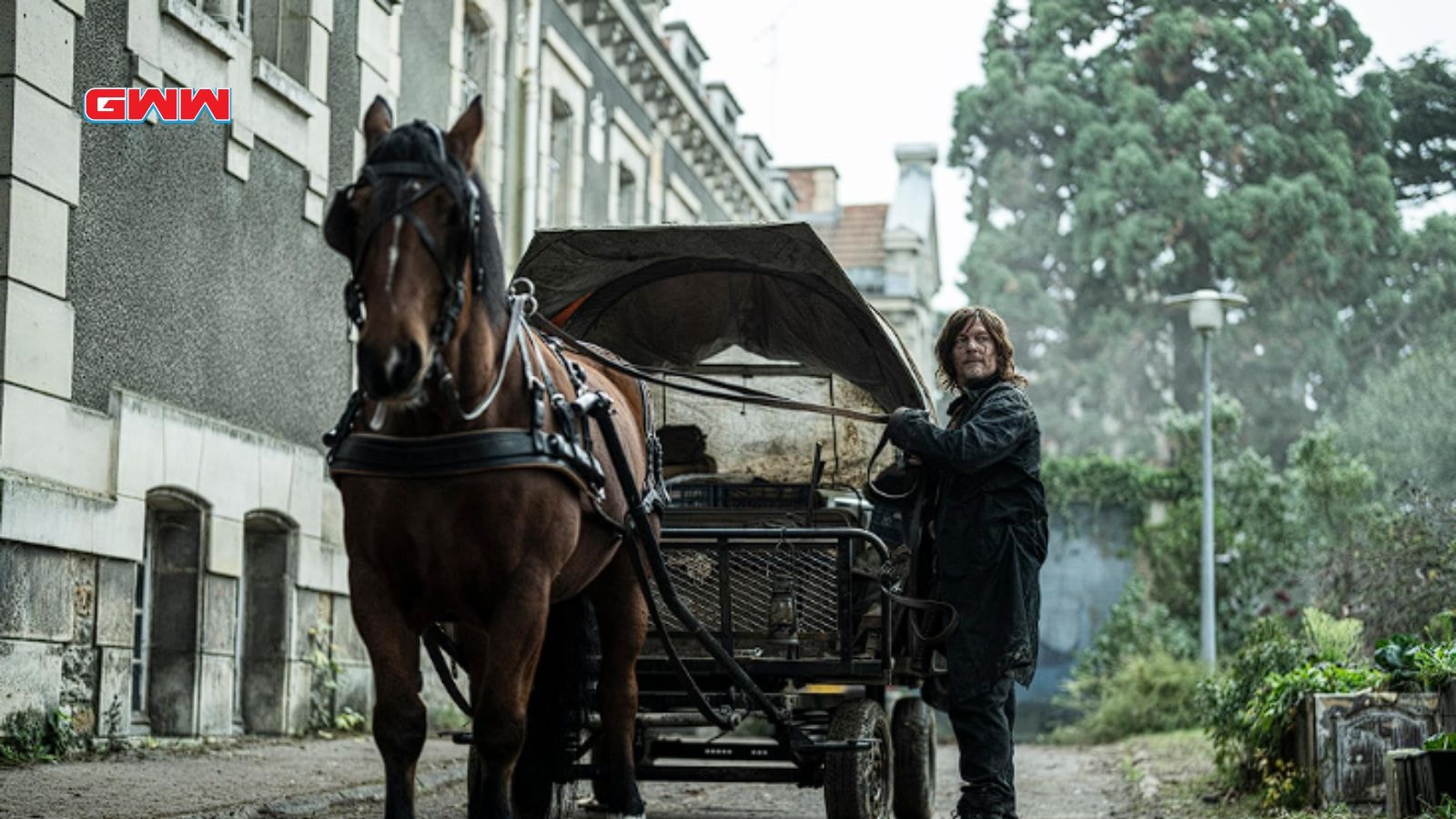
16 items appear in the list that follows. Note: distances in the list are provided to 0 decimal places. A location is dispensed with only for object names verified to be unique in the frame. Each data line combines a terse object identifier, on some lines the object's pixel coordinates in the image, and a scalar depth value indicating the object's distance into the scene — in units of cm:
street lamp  2081
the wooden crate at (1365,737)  956
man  754
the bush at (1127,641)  2530
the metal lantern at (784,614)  864
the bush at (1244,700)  1131
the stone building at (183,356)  1038
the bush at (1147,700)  2122
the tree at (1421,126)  4812
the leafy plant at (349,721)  1438
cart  855
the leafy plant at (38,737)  994
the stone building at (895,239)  4150
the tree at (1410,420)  3619
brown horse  535
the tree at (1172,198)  4797
